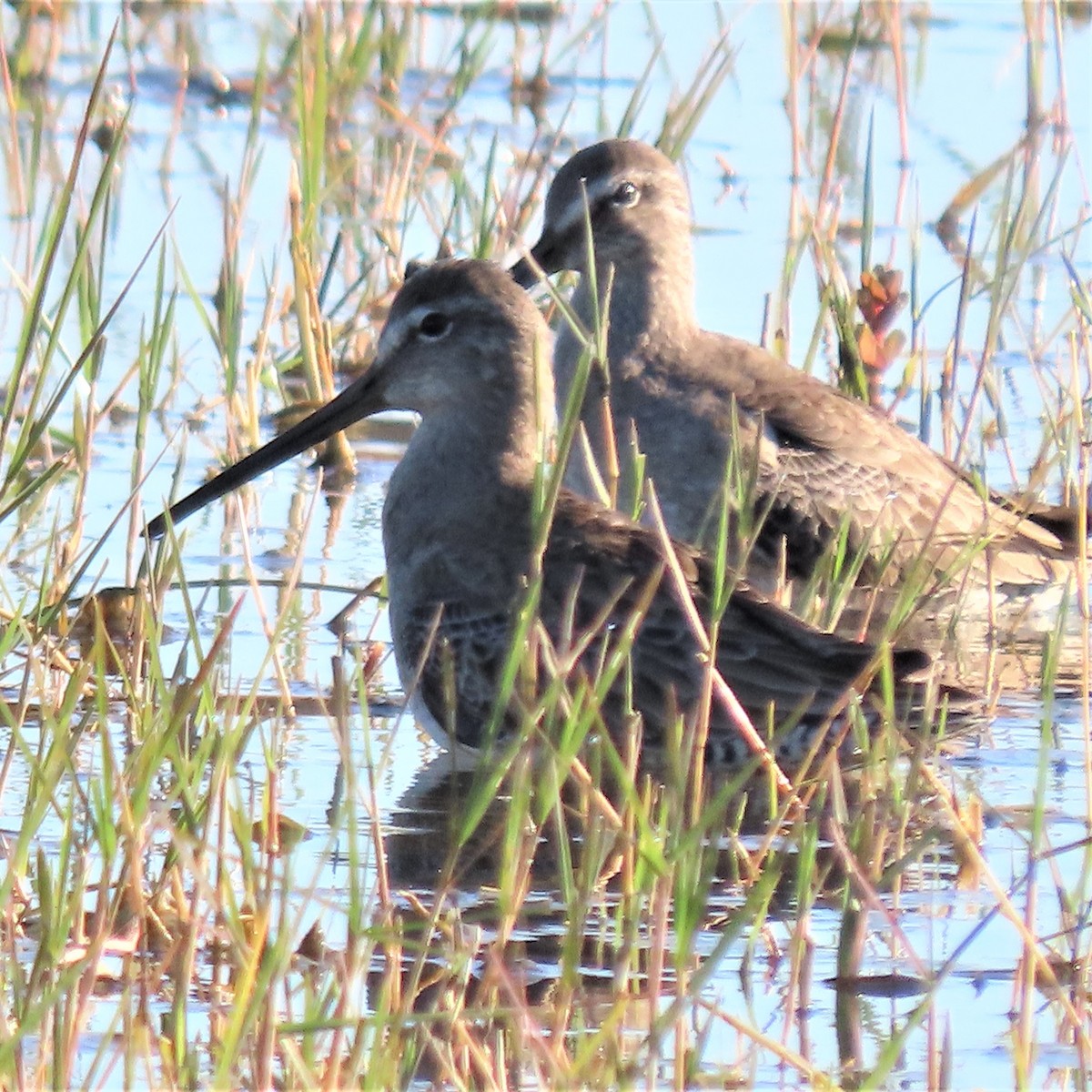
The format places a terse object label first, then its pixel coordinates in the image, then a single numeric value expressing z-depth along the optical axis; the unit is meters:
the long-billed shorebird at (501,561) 9.93
